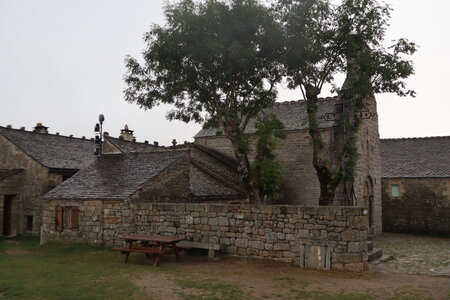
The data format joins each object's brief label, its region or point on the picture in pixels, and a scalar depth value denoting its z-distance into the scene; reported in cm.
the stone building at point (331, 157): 2223
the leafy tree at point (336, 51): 1548
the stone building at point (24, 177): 2205
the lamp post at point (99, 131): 2155
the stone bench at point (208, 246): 1330
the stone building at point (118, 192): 1554
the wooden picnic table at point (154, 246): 1270
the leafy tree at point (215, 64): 1577
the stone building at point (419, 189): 2547
